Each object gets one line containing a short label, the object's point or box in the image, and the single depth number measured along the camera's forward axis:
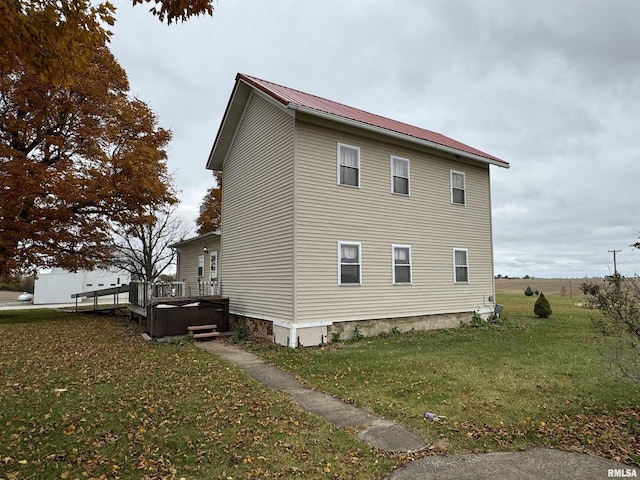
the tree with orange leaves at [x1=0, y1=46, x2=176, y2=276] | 15.08
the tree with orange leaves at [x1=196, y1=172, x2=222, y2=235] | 29.55
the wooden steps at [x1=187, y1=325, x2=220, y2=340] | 12.15
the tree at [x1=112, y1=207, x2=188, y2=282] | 24.94
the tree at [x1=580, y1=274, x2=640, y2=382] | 5.07
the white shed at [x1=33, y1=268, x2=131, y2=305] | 36.03
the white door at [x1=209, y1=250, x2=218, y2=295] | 17.50
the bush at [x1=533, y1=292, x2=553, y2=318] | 17.41
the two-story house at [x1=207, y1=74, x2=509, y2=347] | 10.99
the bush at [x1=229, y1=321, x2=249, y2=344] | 11.82
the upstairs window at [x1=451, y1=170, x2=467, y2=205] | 14.76
